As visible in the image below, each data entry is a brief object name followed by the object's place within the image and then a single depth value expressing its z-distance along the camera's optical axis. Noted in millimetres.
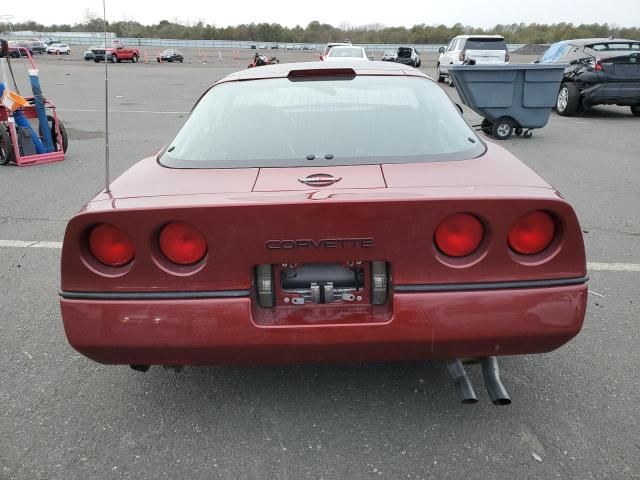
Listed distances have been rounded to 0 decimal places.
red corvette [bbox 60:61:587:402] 2080
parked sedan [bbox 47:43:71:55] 53472
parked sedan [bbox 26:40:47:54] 47875
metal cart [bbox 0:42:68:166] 7852
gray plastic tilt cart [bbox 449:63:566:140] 9055
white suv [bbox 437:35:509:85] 19966
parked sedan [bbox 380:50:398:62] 34500
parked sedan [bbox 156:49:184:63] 44156
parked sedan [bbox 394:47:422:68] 32941
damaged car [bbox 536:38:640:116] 11367
